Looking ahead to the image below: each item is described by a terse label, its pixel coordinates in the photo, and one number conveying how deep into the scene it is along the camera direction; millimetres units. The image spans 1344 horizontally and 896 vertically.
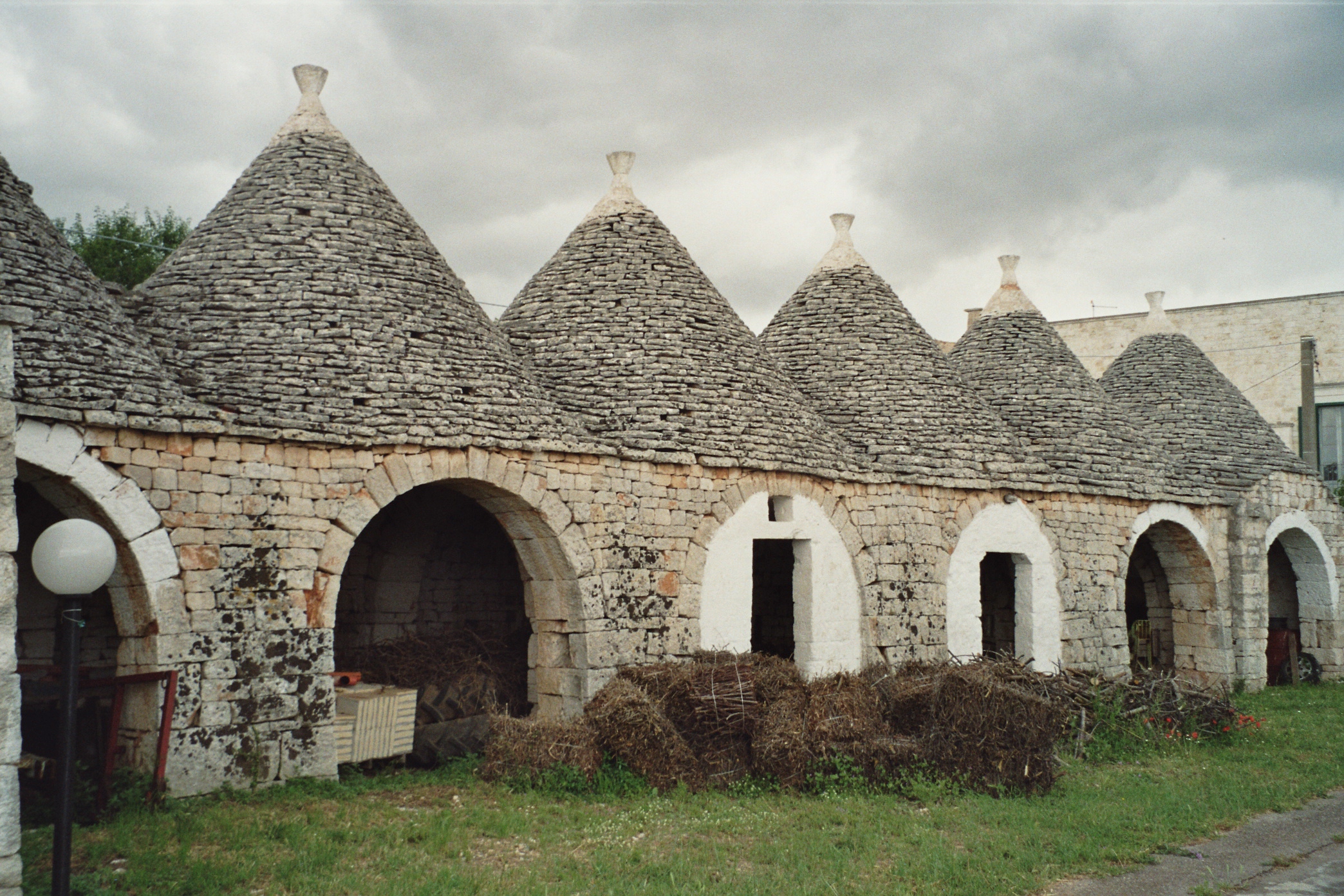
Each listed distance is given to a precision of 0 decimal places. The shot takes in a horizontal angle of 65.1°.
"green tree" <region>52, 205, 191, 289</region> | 20766
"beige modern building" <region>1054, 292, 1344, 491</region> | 22125
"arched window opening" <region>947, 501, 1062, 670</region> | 11781
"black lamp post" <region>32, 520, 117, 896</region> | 4703
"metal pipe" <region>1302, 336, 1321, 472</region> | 19969
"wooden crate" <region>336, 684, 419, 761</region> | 8539
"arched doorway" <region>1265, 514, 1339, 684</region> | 15547
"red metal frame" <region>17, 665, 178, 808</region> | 7031
